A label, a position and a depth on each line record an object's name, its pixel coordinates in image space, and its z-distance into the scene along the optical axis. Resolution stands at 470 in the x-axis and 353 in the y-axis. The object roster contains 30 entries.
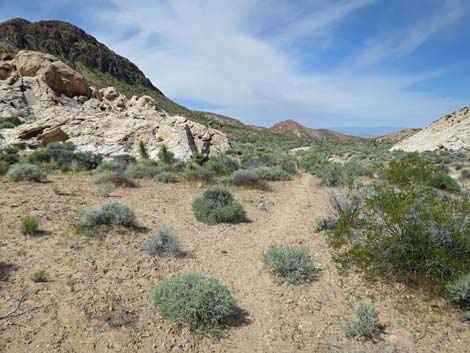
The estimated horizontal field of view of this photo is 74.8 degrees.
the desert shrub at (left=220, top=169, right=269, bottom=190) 10.92
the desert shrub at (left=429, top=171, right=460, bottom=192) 11.13
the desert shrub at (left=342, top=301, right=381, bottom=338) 3.52
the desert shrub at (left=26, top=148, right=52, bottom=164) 11.94
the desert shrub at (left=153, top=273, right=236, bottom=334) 3.62
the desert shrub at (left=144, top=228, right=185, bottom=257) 5.43
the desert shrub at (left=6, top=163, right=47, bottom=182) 8.88
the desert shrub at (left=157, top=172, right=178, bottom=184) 10.89
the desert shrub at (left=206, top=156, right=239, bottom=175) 12.90
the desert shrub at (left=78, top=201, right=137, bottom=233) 5.95
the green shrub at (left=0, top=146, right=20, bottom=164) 11.20
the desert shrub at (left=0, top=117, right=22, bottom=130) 16.58
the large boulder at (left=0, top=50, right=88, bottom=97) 21.39
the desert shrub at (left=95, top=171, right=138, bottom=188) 9.77
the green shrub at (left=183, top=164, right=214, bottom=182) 11.23
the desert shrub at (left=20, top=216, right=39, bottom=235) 5.37
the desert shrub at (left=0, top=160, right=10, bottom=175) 9.71
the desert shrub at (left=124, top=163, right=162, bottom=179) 11.15
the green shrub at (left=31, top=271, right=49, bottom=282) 4.08
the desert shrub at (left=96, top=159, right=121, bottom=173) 11.62
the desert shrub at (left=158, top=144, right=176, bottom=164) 13.61
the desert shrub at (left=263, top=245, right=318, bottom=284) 4.74
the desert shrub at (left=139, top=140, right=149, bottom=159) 14.38
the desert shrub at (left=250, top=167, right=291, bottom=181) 12.36
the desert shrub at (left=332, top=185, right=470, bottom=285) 4.13
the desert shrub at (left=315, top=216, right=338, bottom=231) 6.70
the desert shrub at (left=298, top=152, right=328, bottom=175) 14.64
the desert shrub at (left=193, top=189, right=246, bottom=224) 7.29
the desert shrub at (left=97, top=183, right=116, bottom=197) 8.55
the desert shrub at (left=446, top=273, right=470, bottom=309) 3.76
